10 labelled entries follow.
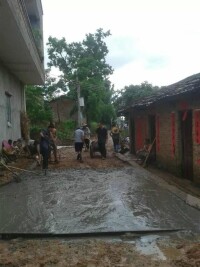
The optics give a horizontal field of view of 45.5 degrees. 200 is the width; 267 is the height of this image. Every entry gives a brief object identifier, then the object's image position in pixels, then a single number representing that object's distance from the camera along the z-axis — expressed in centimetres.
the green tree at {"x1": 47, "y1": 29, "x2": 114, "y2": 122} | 2524
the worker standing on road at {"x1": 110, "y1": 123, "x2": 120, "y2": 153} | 1222
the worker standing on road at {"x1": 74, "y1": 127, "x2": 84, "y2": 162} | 980
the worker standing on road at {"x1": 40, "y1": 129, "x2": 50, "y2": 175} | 773
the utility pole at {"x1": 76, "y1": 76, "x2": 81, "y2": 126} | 2179
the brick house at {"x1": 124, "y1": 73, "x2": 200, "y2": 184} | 717
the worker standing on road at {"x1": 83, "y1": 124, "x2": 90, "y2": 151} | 1270
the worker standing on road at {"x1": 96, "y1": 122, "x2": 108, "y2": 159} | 1032
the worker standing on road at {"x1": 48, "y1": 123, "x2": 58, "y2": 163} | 897
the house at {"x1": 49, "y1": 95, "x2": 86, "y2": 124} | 3044
